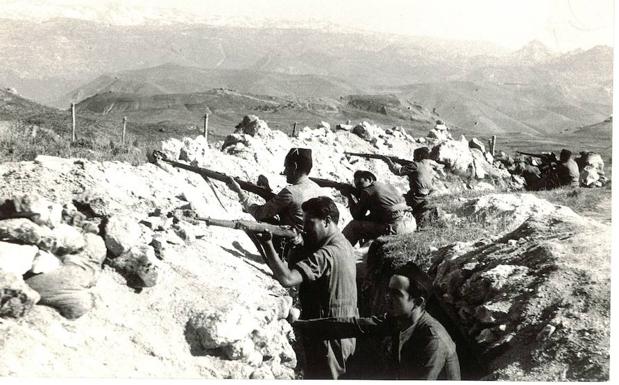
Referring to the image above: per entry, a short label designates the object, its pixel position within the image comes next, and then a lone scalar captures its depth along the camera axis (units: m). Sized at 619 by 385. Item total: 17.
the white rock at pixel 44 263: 4.66
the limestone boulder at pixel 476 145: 20.38
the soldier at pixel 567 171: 12.60
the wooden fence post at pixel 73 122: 14.35
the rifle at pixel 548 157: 14.27
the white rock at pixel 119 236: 5.46
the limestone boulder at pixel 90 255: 4.96
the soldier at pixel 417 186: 9.39
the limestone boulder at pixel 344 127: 18.25
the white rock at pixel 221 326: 5.11
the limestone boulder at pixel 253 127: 13.62
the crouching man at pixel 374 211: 8.06
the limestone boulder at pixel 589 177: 13.91
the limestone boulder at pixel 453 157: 17.88
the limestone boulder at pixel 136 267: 5.38
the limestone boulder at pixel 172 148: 9.76
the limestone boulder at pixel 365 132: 18.06
